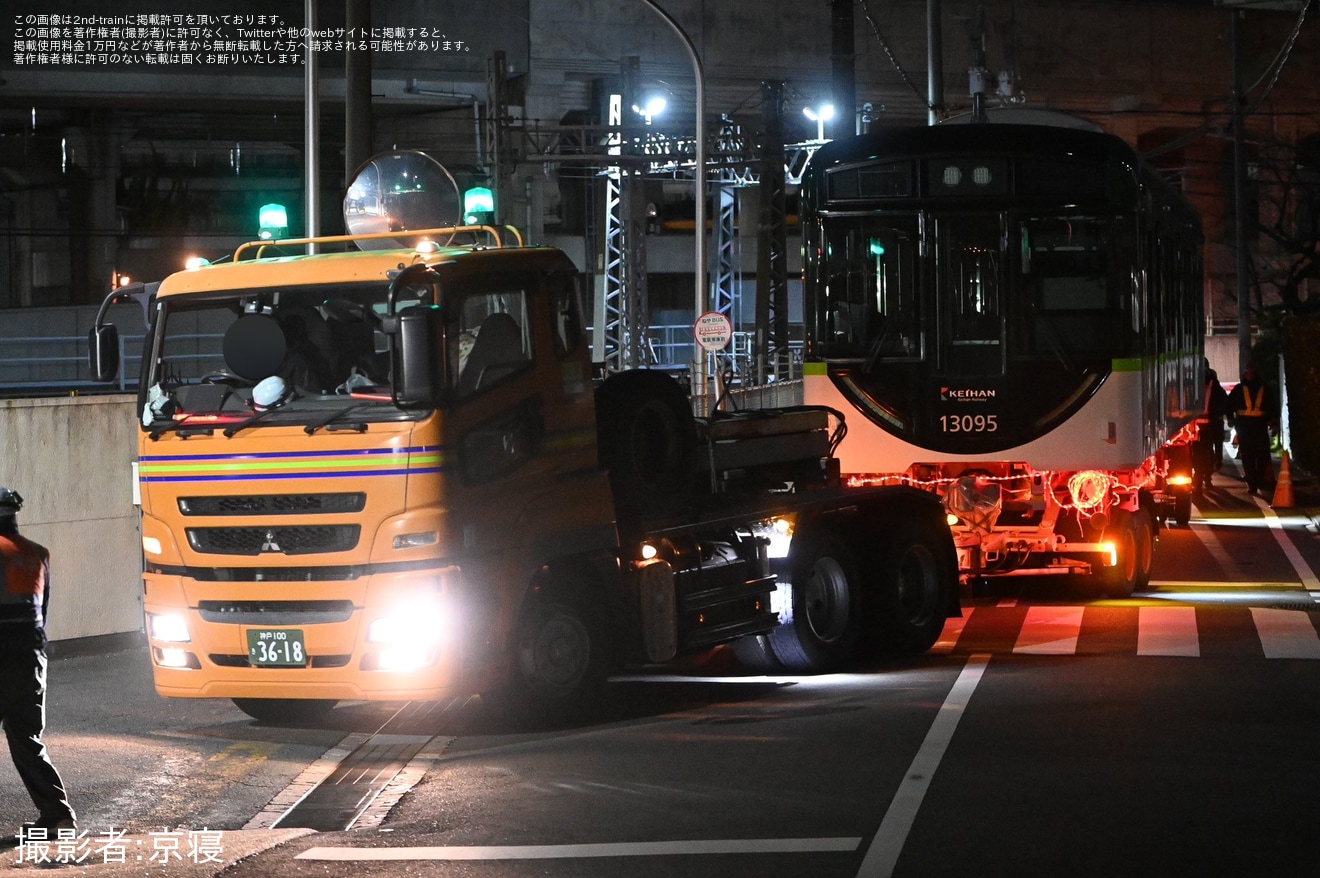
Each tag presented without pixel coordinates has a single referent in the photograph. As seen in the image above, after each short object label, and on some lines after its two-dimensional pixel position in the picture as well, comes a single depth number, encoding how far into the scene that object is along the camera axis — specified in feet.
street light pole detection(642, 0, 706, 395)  89.20
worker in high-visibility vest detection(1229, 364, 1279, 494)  91.76
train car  52.31
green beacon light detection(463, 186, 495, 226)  40.98
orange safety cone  86.89
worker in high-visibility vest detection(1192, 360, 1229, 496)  92.12
